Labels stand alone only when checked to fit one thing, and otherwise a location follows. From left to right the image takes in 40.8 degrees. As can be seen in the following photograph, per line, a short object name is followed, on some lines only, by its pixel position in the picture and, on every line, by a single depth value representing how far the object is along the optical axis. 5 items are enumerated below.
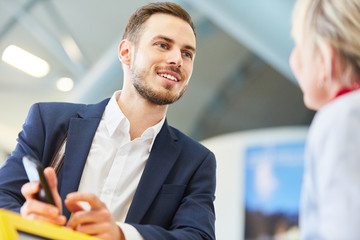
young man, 1.85
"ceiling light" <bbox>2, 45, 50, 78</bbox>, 7.62
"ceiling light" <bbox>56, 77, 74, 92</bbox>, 9.23
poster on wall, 5.88
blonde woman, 0.93
